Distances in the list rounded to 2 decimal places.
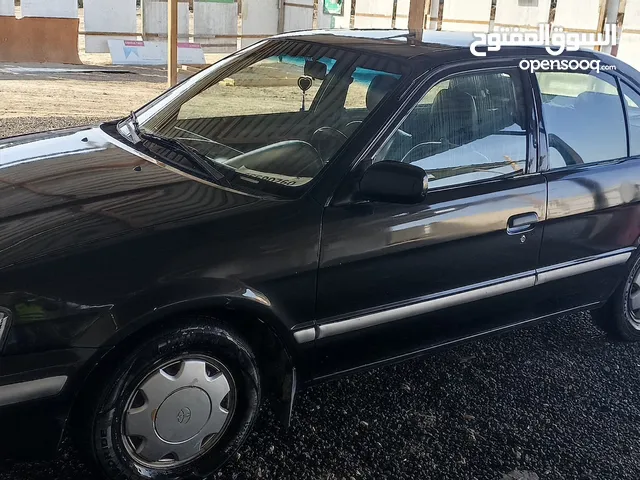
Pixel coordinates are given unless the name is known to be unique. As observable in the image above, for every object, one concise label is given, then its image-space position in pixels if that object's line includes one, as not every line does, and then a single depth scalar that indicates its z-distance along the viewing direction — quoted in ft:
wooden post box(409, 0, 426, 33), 27.25
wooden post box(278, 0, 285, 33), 61.72
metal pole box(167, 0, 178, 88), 31.55
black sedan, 7.30
